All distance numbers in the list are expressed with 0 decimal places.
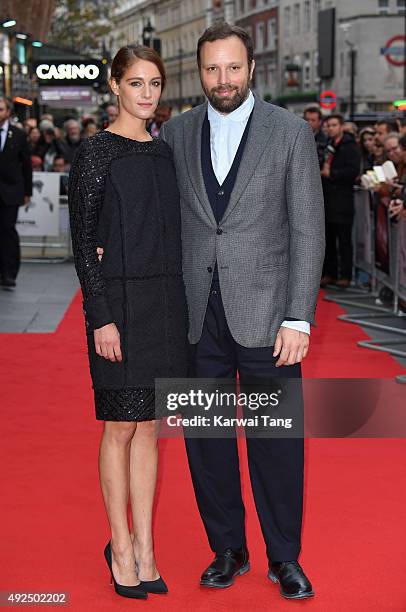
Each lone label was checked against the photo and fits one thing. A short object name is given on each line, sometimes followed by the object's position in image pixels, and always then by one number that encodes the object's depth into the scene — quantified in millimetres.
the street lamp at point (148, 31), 44900
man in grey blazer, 4219
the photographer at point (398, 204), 10320
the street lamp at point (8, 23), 24481
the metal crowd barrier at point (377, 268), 10422
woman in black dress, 4121
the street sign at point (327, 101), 54831
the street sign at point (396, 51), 80125
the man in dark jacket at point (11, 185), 12977
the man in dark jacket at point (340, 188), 13344
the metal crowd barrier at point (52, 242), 16625
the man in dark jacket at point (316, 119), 15641
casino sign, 24953
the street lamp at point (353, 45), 61769
